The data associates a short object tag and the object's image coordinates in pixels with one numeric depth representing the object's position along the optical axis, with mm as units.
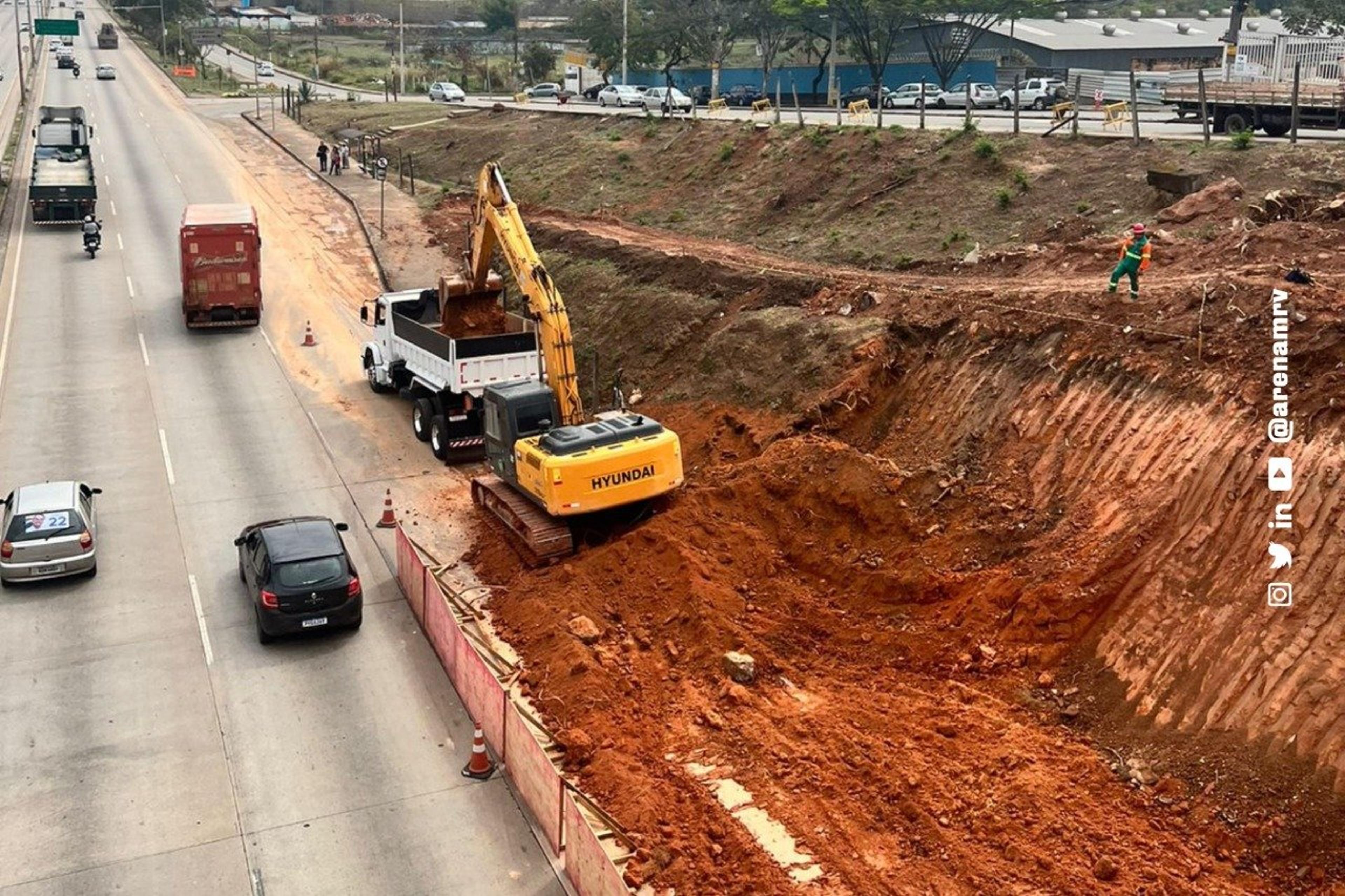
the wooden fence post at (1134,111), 33531
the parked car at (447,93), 83500
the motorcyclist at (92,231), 43344
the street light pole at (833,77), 62906
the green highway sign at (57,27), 80312
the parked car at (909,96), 59875
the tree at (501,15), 124312
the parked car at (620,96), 68688
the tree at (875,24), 62438
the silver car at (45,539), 21844
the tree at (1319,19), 60625
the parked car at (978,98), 57625
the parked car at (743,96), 73188
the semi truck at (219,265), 35875
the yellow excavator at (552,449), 21156
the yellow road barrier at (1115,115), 39250
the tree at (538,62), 98625
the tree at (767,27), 72625
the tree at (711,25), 81062
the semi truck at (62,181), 46562
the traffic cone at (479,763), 16797
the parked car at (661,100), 61125
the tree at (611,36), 84750
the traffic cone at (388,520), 25016
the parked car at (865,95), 64562
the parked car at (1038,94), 53750
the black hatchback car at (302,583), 19906
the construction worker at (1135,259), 21625
